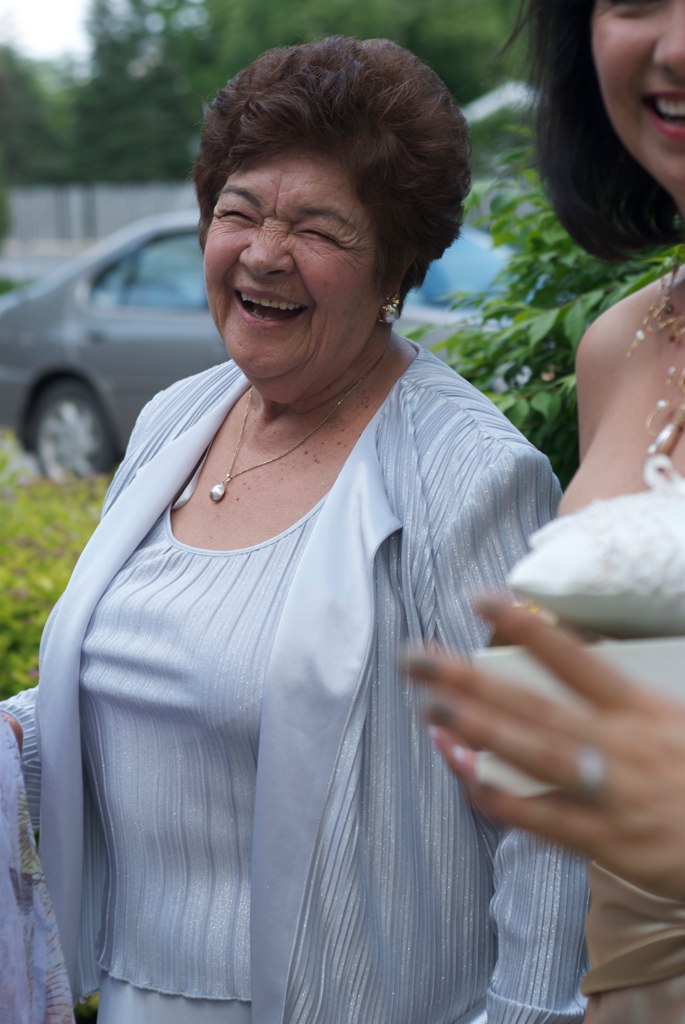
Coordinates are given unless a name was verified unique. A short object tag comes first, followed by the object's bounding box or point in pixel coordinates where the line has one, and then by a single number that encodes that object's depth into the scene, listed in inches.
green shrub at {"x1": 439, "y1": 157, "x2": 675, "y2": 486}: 113.0
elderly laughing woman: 83.3
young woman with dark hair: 38.4
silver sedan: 376.2
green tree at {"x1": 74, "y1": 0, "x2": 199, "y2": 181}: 1670.8
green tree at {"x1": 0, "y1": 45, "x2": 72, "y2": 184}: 1749.5
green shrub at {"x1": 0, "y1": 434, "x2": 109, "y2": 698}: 150.3
